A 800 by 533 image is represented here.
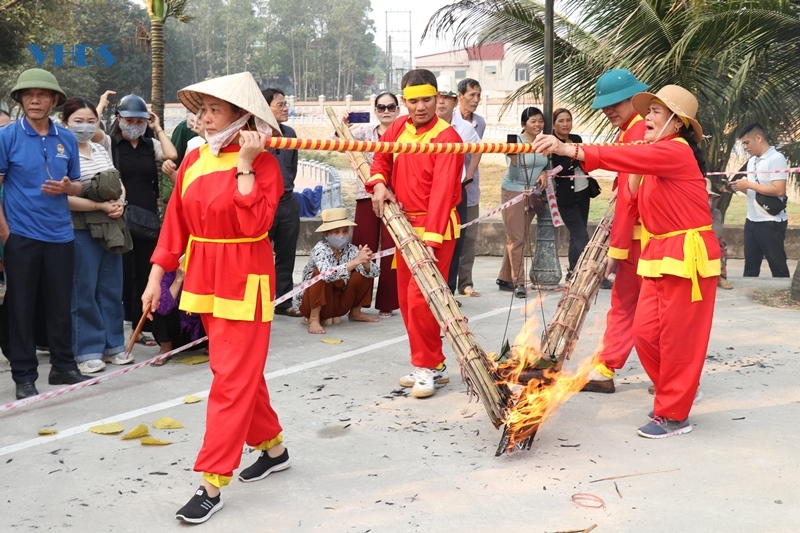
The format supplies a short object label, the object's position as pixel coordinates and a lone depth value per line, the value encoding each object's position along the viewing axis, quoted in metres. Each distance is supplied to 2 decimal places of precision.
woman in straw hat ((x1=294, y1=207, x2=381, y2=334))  7.44
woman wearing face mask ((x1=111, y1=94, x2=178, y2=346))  6.83
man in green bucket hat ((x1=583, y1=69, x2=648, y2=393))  5.50
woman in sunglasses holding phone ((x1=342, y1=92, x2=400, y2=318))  7.93
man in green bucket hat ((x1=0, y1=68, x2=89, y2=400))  5.62
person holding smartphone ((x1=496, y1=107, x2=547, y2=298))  8.86
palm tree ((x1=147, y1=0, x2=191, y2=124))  13.90
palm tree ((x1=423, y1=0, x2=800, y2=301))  9.16
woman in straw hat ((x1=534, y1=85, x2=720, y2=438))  4.79
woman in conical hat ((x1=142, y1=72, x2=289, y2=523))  3.94
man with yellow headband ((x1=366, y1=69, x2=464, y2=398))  5.61
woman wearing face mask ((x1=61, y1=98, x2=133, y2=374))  6.30
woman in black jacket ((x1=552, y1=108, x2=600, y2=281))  9.14
